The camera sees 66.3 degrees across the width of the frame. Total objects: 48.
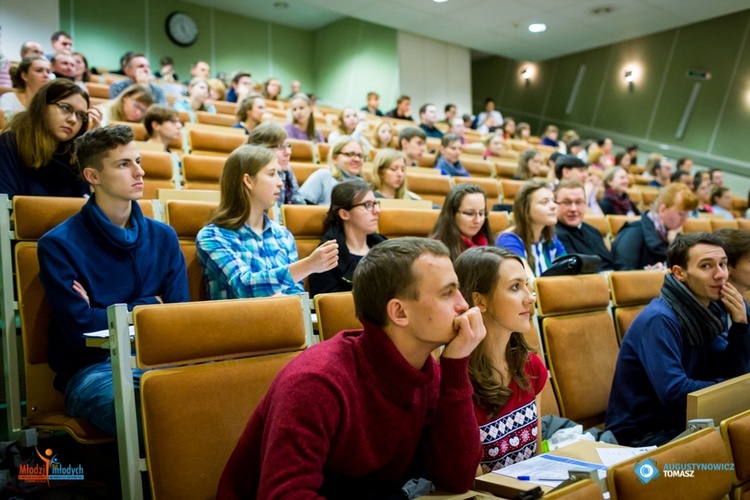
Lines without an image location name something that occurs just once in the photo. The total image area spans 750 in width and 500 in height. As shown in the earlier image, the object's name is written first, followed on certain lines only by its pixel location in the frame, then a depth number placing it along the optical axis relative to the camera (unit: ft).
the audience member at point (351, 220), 7.20
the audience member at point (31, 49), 14.57
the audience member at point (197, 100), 16.16
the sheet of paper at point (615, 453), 3.64
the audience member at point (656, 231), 10.43
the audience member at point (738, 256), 6.30
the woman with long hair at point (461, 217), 7.84
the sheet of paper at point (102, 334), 4.05
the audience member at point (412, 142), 14.03
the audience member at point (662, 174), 21.44
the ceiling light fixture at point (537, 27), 26.40
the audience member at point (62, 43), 17.44
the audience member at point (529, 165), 15.79
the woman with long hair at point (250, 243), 5.84
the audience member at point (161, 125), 10.79
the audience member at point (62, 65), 13.56
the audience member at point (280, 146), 8.61
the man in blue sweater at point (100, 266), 4.79
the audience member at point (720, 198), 19.10
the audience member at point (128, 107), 11.62
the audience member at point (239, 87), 19.75
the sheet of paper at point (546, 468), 3.28
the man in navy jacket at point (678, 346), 5.26
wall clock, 29.81
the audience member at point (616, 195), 14.97
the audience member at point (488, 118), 28.30
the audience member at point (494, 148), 20.68
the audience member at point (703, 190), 18.25
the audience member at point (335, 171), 10.05
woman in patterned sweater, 4.20
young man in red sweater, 3.08
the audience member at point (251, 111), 13.03
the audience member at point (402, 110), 25.84
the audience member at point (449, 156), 14.76
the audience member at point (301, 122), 13.43
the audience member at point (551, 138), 27.30
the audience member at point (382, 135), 15.26
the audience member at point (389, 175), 10.37
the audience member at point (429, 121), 22.67
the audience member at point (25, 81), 9.95
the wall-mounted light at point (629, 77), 29.25
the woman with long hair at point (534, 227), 8.27
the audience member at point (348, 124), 15.27
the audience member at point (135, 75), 14.75
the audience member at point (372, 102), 26.53
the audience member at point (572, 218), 9.66
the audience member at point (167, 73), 21.81
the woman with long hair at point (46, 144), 6.56
